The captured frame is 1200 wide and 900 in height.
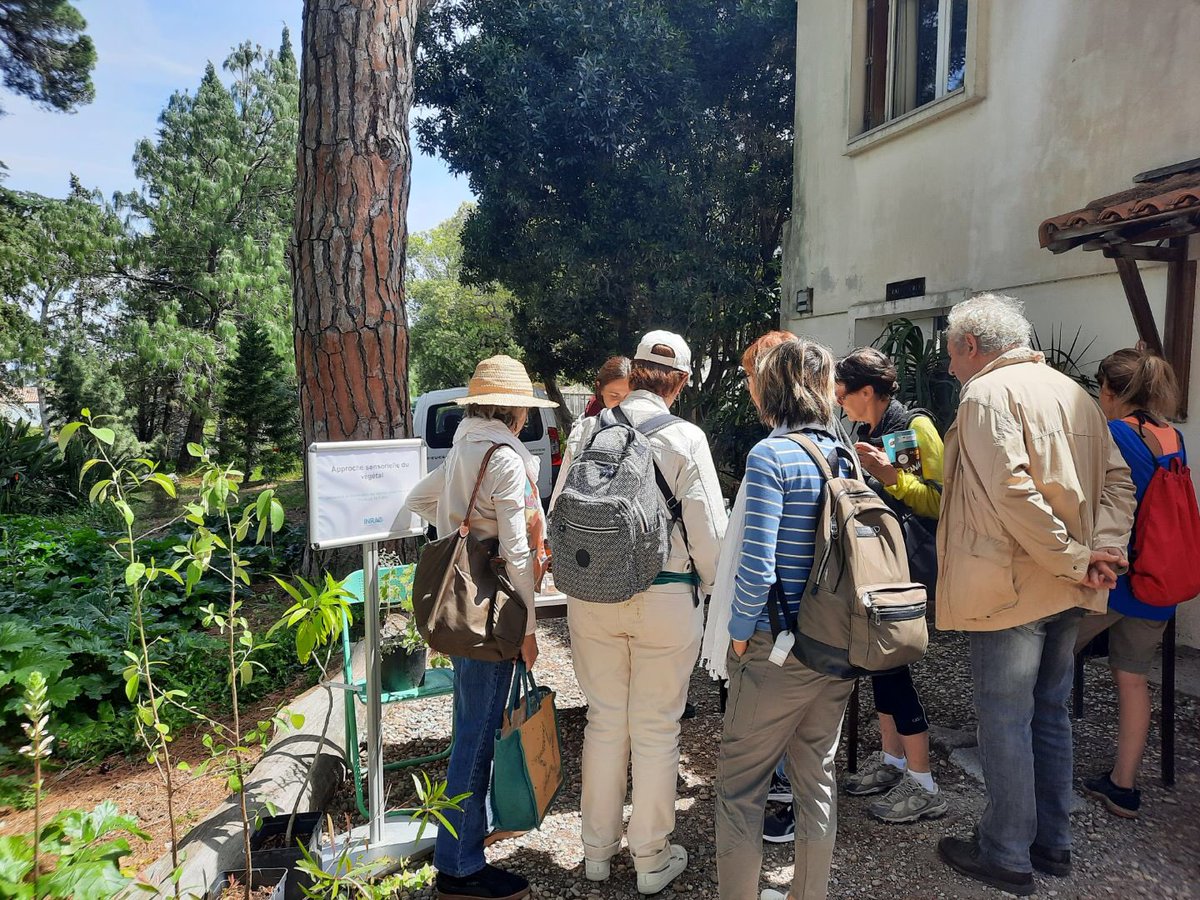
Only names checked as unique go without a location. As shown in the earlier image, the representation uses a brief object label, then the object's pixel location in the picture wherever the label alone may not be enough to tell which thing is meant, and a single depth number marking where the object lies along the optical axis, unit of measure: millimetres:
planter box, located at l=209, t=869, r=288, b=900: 2166
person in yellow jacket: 2838
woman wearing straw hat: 2389
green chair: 2741
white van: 8734
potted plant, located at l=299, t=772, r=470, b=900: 1769
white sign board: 2342
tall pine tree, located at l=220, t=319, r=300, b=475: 16656
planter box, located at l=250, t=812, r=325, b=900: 2178
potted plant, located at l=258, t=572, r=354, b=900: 1979
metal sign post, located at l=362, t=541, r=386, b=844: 2471
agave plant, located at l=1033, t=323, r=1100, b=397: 5047
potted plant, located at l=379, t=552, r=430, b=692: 3031
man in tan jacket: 2314
